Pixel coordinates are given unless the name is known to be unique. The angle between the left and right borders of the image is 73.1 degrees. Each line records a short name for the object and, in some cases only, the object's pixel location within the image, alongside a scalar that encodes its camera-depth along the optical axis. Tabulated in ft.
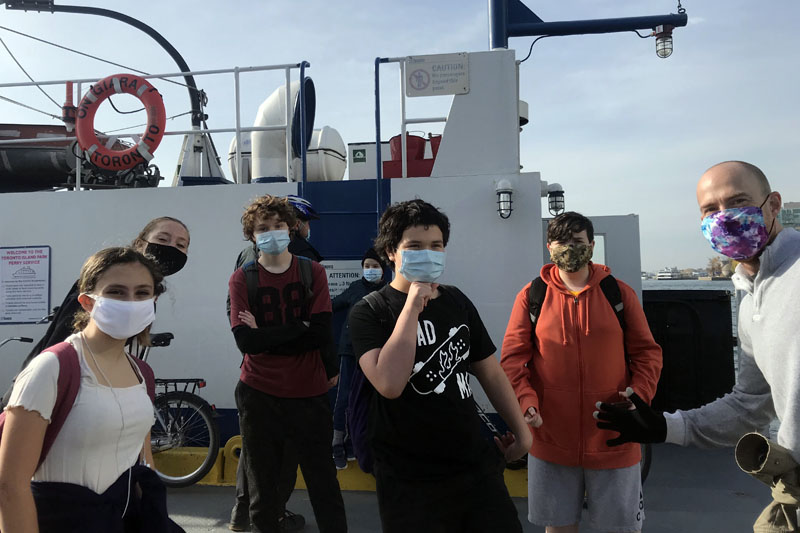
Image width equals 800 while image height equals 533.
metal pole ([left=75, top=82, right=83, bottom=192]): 19.14
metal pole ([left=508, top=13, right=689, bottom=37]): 20.11
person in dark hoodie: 14.32
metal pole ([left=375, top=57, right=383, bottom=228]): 16.01
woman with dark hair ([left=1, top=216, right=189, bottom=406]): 8.95
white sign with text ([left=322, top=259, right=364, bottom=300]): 16.79
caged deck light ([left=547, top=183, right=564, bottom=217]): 20.67
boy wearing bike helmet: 12.08
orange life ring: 18.88
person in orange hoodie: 8.12
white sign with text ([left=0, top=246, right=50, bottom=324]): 18.42
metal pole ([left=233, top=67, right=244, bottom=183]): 17.65
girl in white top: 4.66
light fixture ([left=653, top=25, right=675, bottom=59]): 20.22
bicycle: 14.61
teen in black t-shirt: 5.99
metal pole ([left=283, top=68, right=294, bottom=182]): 17.61
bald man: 4.96
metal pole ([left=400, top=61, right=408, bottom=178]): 16.87
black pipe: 31.78
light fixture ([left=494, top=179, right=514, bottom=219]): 15.51
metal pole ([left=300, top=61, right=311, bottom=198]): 16.76
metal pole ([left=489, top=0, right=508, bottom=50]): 20.30
